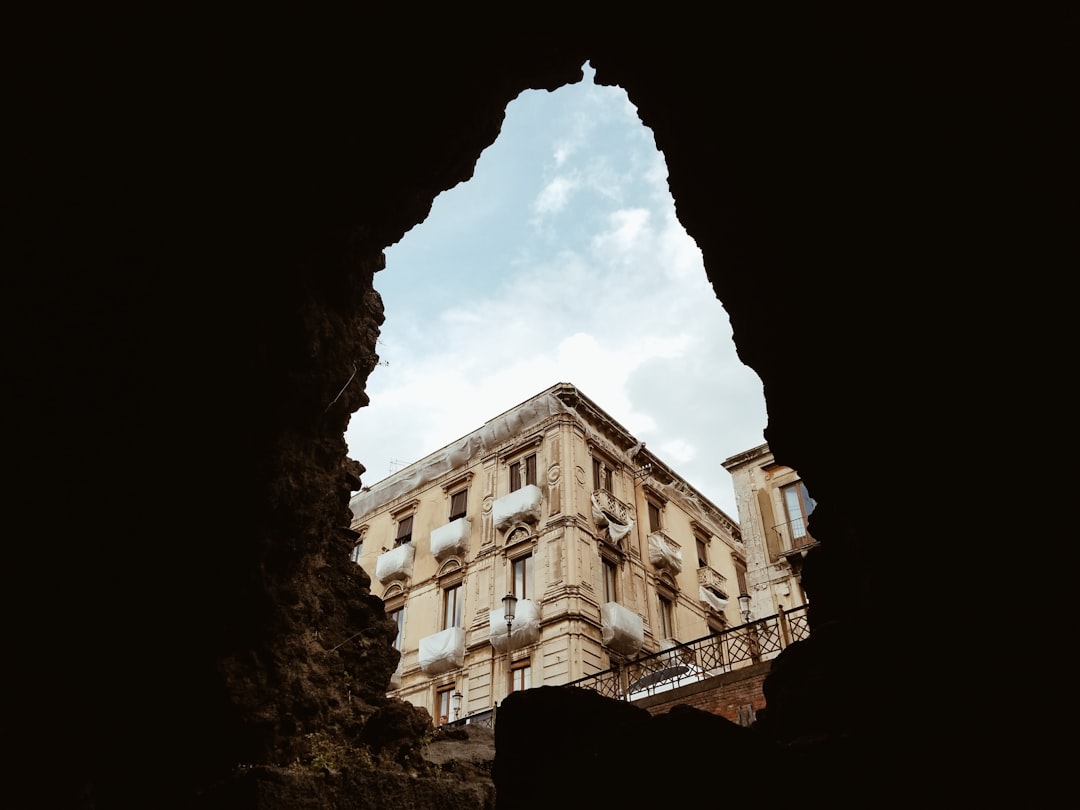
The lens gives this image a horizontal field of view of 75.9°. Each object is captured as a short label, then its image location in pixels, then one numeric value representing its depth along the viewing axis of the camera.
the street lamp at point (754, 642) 12.99
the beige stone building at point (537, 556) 18.61
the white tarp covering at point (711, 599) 23.92
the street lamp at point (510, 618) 15.57
